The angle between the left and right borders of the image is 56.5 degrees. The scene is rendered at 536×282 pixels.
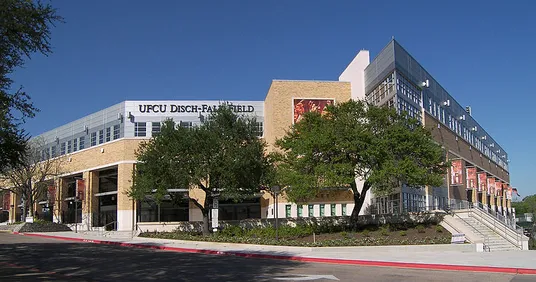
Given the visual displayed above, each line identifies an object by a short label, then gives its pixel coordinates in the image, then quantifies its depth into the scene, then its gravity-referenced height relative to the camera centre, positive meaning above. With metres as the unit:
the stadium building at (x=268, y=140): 45.41 +6.47
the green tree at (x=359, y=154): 29.00 +2.38
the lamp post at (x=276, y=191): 29.19 +0.16
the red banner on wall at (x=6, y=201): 73.00 -0.56
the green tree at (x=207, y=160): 32.62 +2.30
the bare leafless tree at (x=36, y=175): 56.22 +2.59
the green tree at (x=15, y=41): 13.97 +4.59
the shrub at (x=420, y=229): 30.49 -2.24
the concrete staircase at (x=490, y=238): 28.45 -2.78
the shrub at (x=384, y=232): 29.88 -2.33
